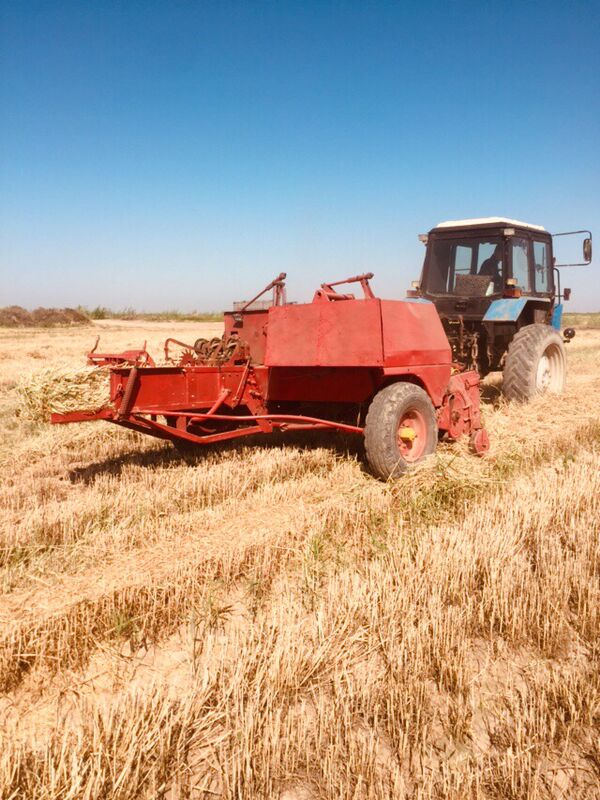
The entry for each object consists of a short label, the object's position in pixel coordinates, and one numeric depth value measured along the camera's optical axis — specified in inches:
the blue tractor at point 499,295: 287.7
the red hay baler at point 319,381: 177.8
